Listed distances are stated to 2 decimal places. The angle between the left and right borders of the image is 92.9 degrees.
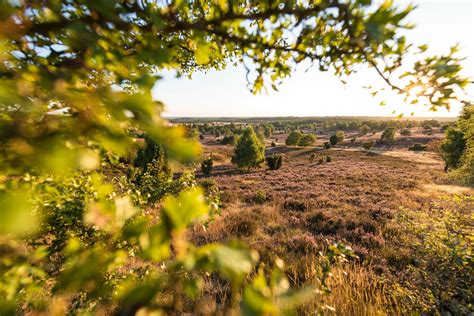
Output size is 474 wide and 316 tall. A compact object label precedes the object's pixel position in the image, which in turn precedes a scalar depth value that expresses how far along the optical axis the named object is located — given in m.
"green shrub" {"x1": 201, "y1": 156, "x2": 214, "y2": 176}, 27.58
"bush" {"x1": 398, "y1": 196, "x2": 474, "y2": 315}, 3.23
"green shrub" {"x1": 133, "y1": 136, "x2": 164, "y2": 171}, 18.92
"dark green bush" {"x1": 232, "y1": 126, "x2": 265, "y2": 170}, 30.78
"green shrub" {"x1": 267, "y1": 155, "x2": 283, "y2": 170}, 29.89
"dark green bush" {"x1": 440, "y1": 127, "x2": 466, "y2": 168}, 22.91
